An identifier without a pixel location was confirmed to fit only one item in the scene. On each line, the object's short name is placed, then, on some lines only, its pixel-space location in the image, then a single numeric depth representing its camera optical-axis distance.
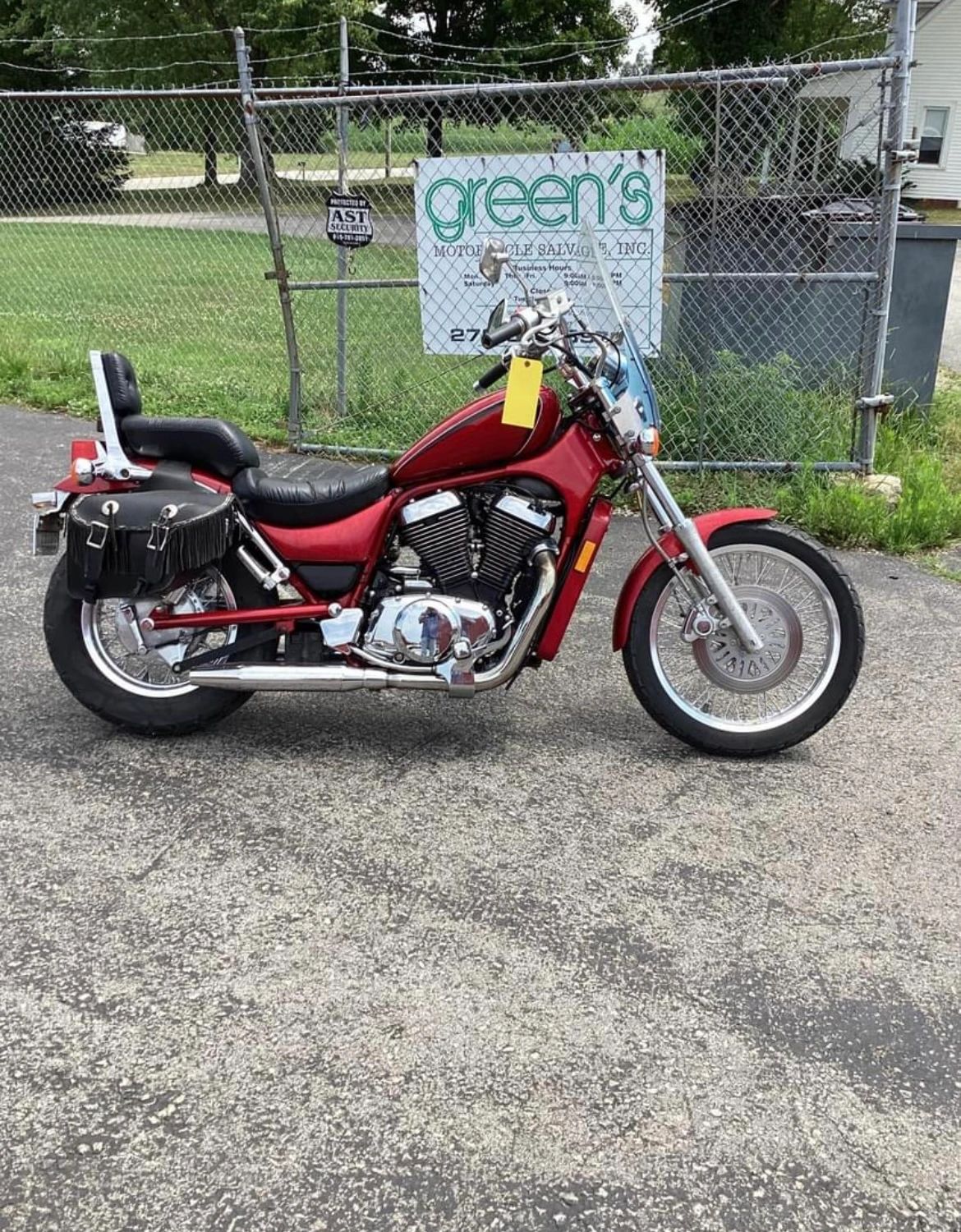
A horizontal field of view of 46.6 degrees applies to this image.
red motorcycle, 3.40
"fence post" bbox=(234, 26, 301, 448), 6.04
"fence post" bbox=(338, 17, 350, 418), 6.36
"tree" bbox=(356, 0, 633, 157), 30.23
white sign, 5.74
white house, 29.44
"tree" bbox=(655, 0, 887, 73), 27.94
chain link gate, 5.66
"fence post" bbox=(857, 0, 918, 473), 5.15
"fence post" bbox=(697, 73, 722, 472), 5.44
